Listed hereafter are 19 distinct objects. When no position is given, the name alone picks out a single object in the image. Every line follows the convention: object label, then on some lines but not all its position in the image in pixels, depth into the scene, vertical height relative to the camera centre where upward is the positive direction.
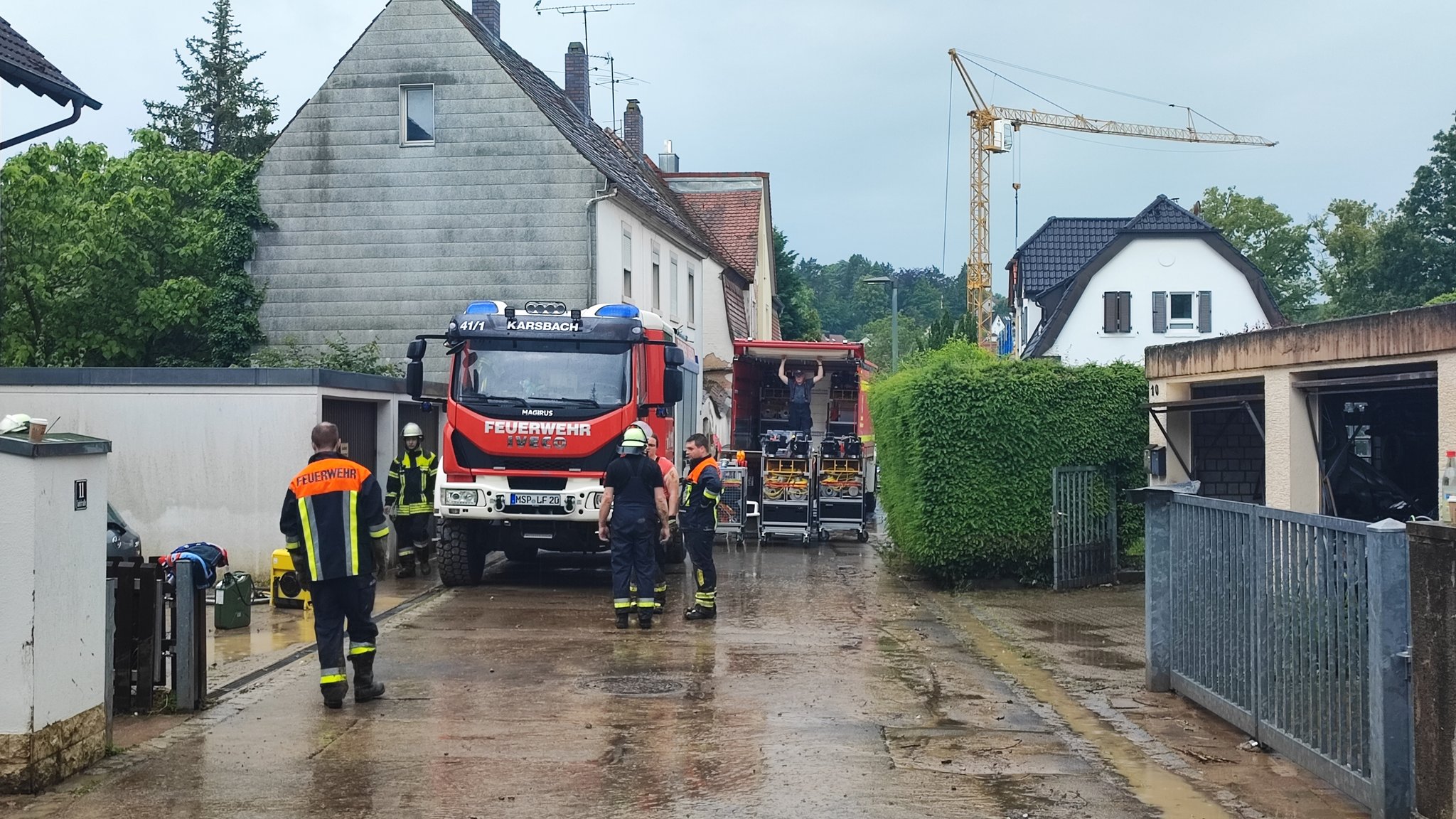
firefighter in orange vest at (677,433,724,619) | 13.27 -0.76
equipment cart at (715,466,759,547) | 22.34 -1.00
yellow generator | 13.70 -1.38
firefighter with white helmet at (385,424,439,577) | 16.73 -0.57
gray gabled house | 26.03 +4.44
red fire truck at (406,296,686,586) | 15.45 +0.24
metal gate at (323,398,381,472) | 16.98 +0.19
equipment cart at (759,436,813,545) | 22.09 -0.88
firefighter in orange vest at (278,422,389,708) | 8.98 -0.63
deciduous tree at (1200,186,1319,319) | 67.31 +9.11
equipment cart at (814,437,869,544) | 22.39 -0.85
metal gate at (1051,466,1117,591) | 15.91 -1.04
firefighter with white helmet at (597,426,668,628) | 12.58 -0.68
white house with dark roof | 44.03 +4.33
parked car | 12.52 -0.85
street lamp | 35.72 +3.35
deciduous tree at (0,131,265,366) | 28.22 +3.46
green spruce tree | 51.47 +12.03
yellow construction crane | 87.94 +19.27
